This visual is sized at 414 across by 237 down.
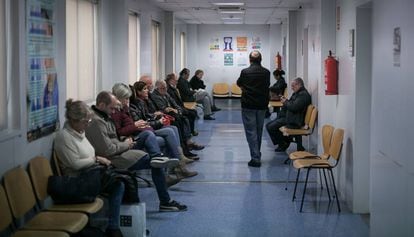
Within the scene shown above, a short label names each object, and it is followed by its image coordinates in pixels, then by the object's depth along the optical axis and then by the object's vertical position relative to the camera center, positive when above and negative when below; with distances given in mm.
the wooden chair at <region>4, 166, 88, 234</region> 4301 -919
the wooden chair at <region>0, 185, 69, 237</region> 4098 -945
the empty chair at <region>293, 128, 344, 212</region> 6625 -877
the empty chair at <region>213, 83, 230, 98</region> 20016 -296
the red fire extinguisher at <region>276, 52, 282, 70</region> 16719 +494
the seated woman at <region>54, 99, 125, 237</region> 5184 -585
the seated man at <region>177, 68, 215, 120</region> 13594 -154
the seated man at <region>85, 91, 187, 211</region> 6070 -655
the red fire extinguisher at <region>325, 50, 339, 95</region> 7367 +60
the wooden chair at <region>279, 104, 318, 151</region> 9070 -706
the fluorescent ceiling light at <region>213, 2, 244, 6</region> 11652 +1447
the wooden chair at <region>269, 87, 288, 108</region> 12731 -478
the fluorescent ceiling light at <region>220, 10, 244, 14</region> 13938 +1526
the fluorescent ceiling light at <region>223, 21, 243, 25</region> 18625 +1742
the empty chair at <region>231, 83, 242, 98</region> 20005 -332
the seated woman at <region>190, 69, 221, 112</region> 16672 -31
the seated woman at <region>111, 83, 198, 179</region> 7141 -522
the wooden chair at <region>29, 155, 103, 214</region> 4703 -806
